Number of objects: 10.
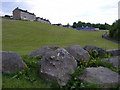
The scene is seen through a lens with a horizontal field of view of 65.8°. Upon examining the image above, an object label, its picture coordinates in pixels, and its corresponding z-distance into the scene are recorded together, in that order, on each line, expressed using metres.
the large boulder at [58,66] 3.48
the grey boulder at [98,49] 6.42
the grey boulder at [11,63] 3.94
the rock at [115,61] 4.81
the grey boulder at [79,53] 5.11
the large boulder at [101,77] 3.24
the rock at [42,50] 6.35
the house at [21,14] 77.50
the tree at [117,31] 21.93
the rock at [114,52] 7.33
